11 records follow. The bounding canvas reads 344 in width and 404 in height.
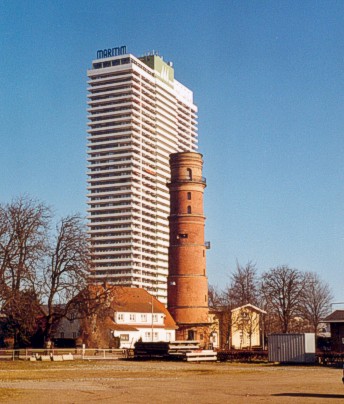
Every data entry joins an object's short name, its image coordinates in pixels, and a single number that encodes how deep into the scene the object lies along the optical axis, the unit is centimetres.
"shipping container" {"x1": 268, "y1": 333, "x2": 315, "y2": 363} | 5394
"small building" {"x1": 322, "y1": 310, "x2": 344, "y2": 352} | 6288
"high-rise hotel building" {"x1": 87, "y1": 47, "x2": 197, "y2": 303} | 18975
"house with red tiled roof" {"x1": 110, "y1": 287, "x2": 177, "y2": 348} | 8275
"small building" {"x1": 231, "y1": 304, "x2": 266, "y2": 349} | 9100
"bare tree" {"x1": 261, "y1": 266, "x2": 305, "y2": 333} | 8410
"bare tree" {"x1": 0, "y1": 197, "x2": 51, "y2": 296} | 5603
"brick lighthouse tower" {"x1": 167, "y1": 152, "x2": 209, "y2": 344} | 8175
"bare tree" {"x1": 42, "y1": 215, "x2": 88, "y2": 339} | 5894
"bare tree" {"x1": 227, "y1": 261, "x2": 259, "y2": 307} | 9556
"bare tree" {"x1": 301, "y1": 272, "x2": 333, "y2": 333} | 10412
